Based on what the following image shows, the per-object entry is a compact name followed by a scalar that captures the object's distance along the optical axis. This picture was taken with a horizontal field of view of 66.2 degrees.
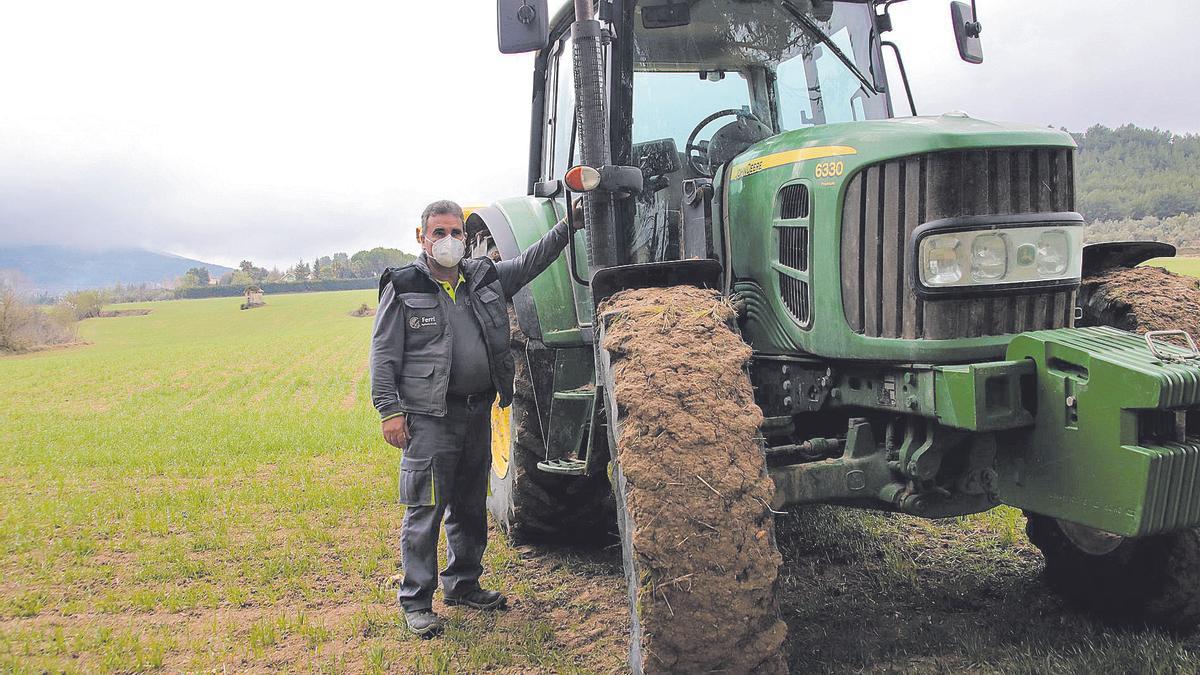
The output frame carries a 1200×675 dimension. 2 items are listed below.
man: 3.97
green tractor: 2.68
